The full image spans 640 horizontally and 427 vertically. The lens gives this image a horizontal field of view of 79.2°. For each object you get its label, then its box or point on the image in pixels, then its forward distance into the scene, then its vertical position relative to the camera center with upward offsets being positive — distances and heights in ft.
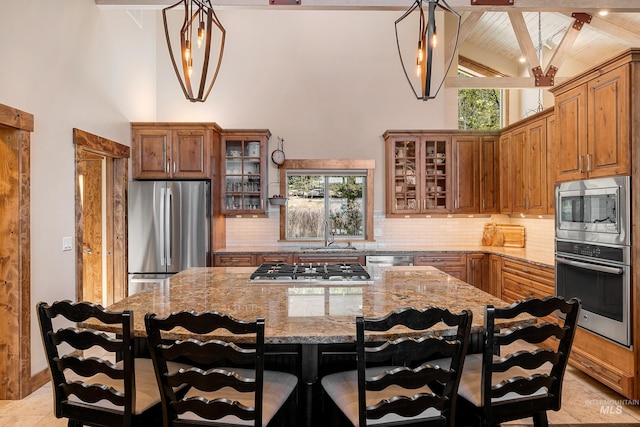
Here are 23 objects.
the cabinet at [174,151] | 15.88 +2.61
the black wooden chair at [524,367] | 5.05 -2.17
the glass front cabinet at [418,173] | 17.57 +1.84
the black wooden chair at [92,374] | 4.96 -2.12
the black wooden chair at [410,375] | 4.55 -1.97
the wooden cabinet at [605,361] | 9.04 -3.78
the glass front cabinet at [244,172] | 17.30 +1.91
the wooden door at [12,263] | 9.72 -1.20
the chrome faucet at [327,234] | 18.57 -0.97
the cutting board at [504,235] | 17.35 -1.03
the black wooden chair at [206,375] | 4.53 -1.94
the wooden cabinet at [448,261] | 16.44 -2.04
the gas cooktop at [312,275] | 8.74 -1.45
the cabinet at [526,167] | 14.19 +1.84
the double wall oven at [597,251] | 9.10 -1.00
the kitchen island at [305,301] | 5.44 -1.57
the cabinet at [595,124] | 9.16 +2.33
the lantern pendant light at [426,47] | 6.59 +2.96
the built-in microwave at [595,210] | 9.07 +0.06
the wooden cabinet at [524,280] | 12.52 -2.36
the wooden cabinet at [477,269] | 16.43 -2.38
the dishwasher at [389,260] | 16.33 -1.98
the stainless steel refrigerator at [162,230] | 15.26 -0.61
